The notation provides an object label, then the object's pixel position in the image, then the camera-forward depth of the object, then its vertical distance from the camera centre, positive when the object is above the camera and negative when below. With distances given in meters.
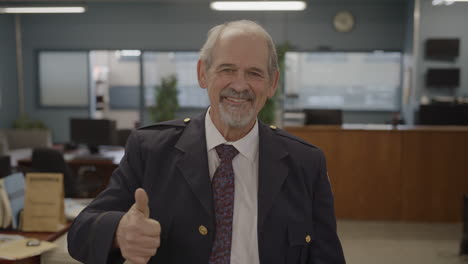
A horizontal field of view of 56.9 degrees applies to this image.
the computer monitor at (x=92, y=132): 5.80 -0.58
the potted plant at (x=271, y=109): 7.99 -0.36
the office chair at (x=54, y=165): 4.86 -0.87
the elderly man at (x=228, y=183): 1.33 -0.30
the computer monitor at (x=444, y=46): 7.80 +0.81
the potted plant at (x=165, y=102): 9.22 -0.28
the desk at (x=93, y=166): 5.30 -1.00
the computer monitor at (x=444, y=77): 7.82 +0.25
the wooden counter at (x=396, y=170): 5.20 -0.96
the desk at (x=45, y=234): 2.19 -0.76
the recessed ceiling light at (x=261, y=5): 6.67 +1.33
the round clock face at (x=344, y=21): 9.12 +1.46
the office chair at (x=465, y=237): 4.17 -1.41
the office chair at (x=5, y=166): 4.78 -0.87
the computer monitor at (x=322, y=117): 6.25 -0.39
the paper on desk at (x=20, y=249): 1.90 -0.73
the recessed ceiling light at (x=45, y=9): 7.35 +1.37
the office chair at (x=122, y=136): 6.46 -0.71
